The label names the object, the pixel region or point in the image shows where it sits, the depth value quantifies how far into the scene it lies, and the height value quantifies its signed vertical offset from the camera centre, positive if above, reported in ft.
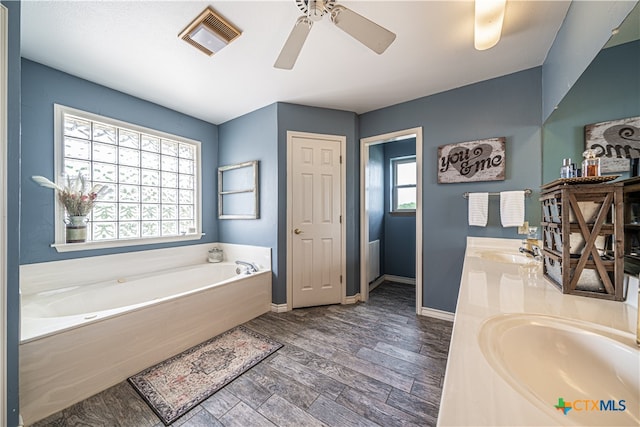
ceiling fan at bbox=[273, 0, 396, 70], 3.96 +3.43
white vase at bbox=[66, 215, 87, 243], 6.60 -0.43
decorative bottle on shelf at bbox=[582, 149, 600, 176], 2.94 +0.61
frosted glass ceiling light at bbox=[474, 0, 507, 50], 4.07 +3.60
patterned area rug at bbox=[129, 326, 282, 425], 4.48 -3.63
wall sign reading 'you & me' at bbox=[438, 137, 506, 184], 6.86 +1.62
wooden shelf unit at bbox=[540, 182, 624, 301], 2.60 -0.33
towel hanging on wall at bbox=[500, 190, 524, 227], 6.39 +0.13
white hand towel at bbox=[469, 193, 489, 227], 6.86 +0.13
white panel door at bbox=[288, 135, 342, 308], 8.75 -0.27
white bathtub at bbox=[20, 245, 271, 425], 4.24 -2.55
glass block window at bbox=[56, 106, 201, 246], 7.10 +1.44
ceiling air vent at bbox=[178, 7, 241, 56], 4.76 +4.03
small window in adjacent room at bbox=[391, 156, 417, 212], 12.31 +1.58
